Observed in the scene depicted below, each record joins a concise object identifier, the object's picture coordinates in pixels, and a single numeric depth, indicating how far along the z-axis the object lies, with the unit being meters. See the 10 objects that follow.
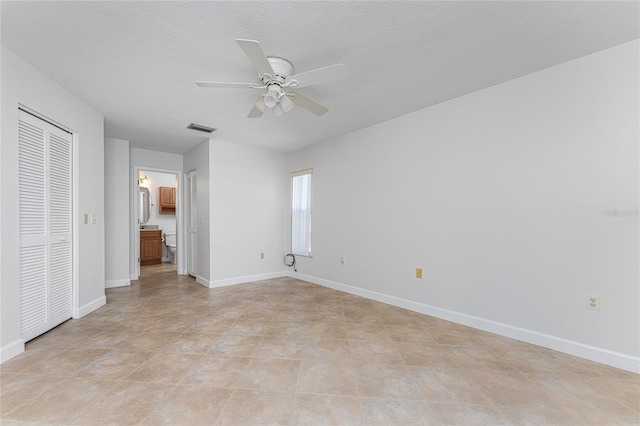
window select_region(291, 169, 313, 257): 4.90
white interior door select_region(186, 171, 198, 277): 5.12
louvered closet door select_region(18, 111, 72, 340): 2.33
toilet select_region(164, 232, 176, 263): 7.04
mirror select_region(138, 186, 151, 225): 6.86
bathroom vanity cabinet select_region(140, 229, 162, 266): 6.49
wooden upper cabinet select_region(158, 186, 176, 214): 7.07
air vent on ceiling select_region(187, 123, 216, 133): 3.75
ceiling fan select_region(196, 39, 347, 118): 1.79
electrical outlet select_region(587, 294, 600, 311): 2.11
